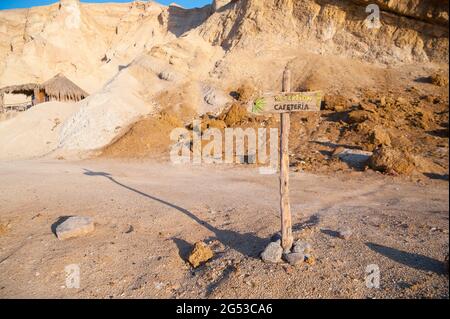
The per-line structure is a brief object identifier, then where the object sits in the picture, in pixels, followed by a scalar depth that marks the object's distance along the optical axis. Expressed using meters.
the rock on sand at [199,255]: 4.87
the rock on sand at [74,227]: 5.68
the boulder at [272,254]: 4.66
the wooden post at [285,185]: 4.80
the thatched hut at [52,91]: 26.77
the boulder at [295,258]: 4.53
